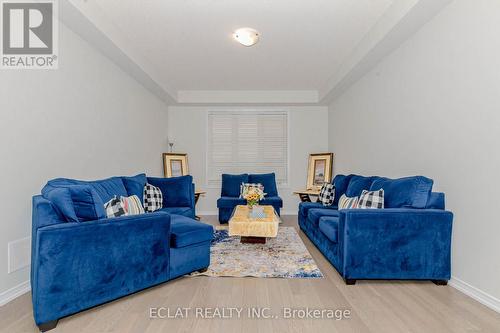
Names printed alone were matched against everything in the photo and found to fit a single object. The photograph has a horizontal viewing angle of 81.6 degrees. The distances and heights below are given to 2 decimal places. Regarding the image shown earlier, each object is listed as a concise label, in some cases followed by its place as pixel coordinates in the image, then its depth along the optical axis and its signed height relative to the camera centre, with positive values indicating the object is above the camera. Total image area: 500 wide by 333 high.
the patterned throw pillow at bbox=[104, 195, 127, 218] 2.72 -0.43
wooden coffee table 3.80 -0.83
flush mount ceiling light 3.69 +1.65
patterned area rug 3.04 -1.15
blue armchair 5.80 -0.54
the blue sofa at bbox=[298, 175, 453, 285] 2.75 -0.76
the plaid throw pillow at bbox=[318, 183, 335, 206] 4.89 -0.53
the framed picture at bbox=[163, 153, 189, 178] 6.60 -0.04
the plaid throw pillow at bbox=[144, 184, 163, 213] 4.02 -0.50
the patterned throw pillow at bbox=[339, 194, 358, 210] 3.58 -0.50
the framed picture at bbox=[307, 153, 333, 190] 6.76 -0.14
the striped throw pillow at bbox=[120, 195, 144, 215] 3.20 -0.48
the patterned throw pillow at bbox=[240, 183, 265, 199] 6.01 -0.46
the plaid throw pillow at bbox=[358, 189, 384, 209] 3.19 -0.40
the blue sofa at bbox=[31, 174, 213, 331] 1.99 -0.71
